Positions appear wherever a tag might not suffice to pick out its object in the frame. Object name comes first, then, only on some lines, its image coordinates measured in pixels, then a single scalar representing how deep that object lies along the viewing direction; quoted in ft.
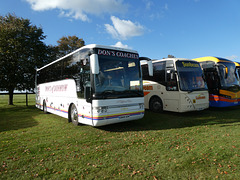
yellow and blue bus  38.06
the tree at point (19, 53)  57.36
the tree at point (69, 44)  105.83
